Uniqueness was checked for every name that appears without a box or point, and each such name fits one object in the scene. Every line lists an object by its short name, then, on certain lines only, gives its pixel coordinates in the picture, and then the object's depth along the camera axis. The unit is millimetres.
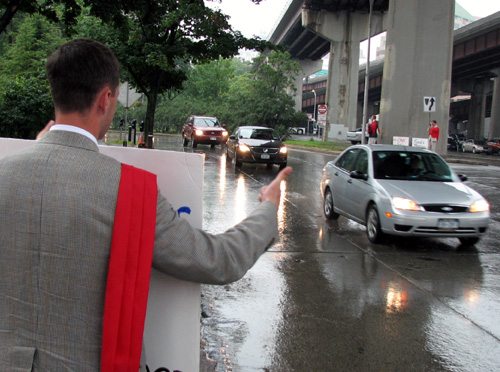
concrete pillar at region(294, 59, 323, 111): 84688
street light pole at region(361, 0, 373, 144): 35450
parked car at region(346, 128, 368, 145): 52200
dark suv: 22016
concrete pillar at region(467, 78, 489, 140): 75625
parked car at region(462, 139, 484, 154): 51594
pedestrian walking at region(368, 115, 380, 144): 33056
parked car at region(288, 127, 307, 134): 110812
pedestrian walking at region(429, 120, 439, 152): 28547
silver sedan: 8719
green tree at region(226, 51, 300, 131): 54438
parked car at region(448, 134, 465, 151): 55250
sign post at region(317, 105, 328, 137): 43062
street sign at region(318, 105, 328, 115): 43000
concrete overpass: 31016
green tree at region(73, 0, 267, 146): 14312
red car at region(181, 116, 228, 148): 34344
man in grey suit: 1622
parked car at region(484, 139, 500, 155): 50156
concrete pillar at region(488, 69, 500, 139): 68000
